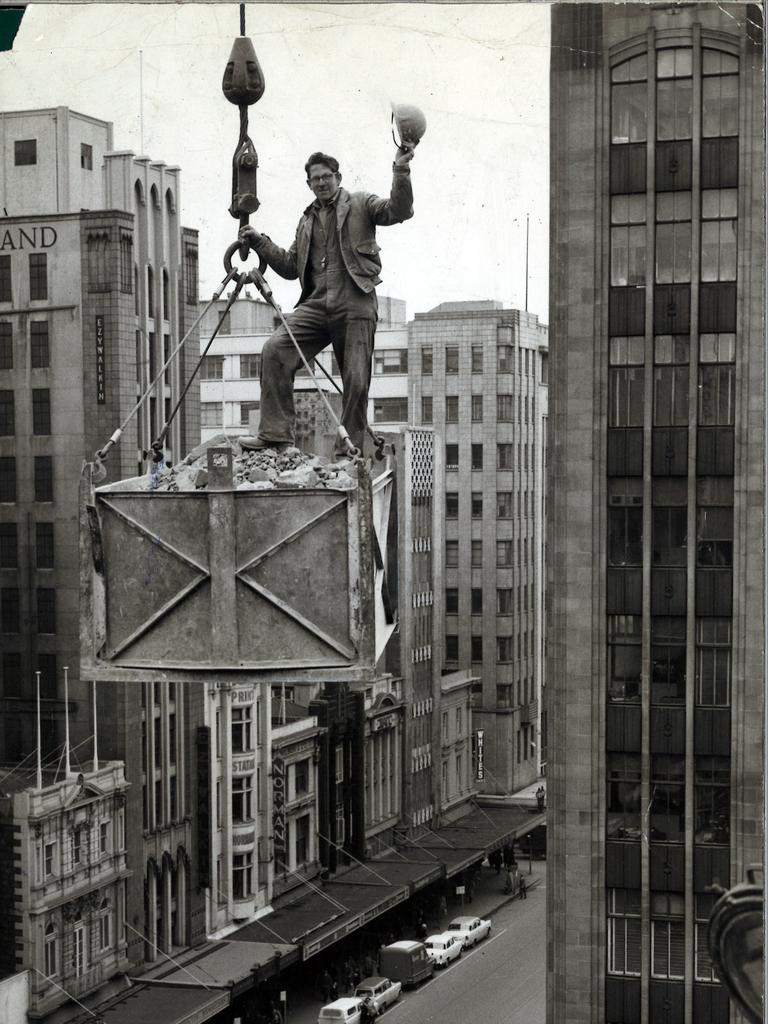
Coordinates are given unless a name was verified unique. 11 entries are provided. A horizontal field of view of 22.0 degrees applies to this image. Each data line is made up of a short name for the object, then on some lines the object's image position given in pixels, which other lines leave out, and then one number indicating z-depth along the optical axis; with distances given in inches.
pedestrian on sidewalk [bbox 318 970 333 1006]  1216.8
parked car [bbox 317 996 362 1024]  1127.6
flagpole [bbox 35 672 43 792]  1085.1
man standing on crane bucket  417.6
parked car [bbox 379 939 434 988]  1215.6
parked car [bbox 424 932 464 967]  1259.0
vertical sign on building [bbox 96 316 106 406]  1043.9
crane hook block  423.8
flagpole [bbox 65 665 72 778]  1113.9
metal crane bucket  385.1
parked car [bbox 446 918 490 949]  1302.9
